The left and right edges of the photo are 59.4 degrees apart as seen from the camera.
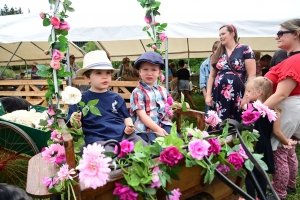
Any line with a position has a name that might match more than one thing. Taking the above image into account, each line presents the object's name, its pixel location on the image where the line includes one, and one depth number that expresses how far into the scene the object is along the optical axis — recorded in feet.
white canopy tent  15.40
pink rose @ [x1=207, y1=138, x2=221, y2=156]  4.72
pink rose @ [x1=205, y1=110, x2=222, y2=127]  6.81
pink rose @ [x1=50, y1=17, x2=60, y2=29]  5.38
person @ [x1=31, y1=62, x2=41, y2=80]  28.55
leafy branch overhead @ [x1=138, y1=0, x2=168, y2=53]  9.02
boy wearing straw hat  6.84
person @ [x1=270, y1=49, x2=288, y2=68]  11.76
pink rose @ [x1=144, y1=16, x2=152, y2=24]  9.31
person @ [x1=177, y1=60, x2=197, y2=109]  26.71
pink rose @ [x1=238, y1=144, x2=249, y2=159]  5.02
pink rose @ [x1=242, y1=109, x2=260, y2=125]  5.25
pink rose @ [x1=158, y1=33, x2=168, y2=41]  9.49
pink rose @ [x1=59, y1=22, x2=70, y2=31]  5.57
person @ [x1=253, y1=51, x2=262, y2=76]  17.35
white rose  5.19
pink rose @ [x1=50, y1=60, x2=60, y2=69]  5.48
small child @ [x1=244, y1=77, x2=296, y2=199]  7.79
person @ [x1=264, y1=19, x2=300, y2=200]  7.48
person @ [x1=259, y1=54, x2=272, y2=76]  18.76
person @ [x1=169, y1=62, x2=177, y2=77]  29.13
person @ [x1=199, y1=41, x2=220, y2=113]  16.48
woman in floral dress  10.01
